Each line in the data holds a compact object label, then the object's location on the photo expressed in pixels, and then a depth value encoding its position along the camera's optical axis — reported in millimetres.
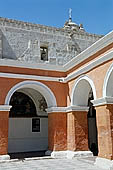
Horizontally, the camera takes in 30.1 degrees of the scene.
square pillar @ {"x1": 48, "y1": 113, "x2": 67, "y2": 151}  9922
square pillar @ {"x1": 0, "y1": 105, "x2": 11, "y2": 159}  8977
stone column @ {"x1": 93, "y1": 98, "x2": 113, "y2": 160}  7118
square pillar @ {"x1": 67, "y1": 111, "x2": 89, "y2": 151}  9499
